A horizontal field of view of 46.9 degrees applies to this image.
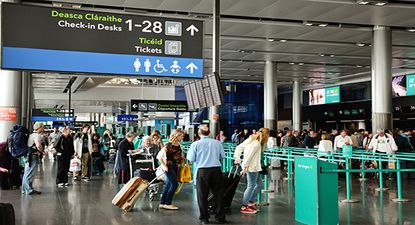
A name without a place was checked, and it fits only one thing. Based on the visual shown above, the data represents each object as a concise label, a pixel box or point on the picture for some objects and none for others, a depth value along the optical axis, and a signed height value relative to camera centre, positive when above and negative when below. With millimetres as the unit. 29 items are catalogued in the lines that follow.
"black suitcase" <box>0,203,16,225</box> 5289 -931
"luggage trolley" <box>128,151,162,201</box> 10797 -928
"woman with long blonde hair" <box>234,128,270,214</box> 9031 -600
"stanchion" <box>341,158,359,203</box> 10602 -1436
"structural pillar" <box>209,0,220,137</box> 10011 +1941
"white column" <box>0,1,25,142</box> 12867 +914
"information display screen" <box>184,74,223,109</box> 9352 +806
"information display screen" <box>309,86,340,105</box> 36606 +2971
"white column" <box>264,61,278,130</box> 27062 +2045
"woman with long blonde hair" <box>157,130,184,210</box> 9461 -606
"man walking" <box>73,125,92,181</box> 15789 -619
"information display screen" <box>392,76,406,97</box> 29703 +2951
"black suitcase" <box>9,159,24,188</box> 13106 -1200
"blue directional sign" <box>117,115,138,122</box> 39688 +1181
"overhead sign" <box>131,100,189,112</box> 26188 +1419
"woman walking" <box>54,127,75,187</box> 13812 -686
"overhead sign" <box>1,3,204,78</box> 8156 +1613
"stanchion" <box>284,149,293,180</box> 15347 -1305
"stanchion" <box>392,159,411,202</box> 10719 -1465
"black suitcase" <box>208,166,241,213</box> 9117 -1036
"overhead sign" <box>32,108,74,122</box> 34094 +1217
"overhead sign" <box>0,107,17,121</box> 12716 +459
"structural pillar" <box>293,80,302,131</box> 37000 +2139
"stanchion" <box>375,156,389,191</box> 12656 -1465
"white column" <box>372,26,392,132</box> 17703 +1998
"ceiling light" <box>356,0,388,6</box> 14141 +3892
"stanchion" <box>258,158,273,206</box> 10172 -1512
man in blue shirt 8164 -700
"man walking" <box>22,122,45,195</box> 11666 -670
